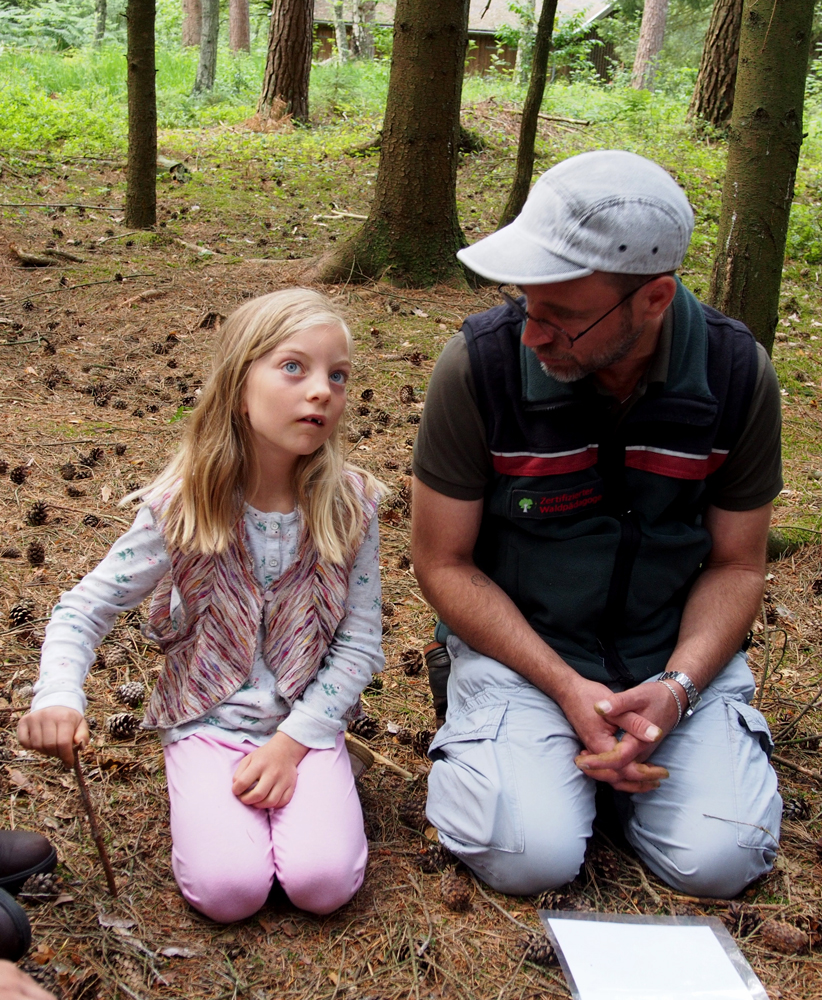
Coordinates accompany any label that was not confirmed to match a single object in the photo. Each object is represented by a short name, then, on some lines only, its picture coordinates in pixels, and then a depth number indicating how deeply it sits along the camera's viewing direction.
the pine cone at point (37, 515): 3.66
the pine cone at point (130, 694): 2.74
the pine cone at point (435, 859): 2.26
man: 2.16
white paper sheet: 1.90
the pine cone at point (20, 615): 3.02
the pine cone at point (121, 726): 2.59
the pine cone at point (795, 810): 2.48
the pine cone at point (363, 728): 2.75
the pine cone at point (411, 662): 3.10
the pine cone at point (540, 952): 1.99
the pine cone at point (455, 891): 2.14
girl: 2.05
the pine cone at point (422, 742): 2.73
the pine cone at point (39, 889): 2.02
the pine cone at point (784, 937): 2.04
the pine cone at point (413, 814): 2.40
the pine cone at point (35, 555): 3.38
